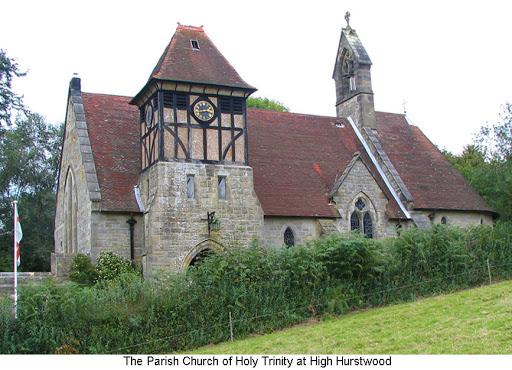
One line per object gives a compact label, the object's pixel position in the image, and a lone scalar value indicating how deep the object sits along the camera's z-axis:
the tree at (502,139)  37.91
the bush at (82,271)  27.80
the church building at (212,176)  29.55
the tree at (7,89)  38.06
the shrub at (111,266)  28.19
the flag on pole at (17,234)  22.66
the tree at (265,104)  57.55
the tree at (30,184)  43.50
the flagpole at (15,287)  21.42
